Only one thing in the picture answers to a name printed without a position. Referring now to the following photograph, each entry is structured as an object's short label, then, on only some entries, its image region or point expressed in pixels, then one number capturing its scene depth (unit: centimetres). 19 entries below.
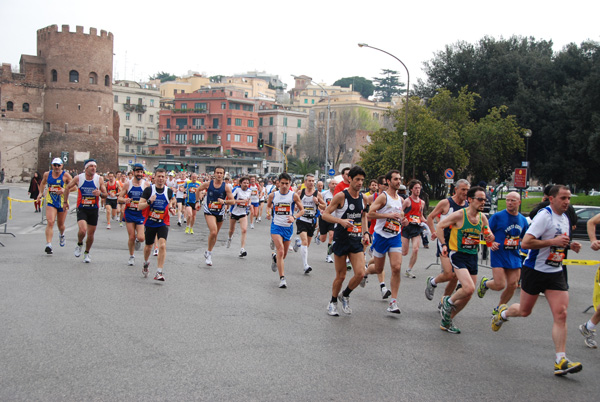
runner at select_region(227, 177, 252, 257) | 1488
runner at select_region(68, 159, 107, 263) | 1227
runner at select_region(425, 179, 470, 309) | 872
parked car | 2331
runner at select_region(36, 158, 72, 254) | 1294
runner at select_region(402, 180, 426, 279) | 1226
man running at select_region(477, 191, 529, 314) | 847
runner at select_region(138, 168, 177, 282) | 1081
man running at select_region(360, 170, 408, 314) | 898
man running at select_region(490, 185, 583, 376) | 637
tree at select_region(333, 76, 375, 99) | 15412
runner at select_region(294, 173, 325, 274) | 1360
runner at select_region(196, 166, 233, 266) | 1295
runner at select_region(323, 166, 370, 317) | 830
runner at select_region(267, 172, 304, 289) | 1137
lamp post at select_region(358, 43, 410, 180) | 3456
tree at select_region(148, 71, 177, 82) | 16988
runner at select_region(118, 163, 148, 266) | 1173
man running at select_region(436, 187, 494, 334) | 770
